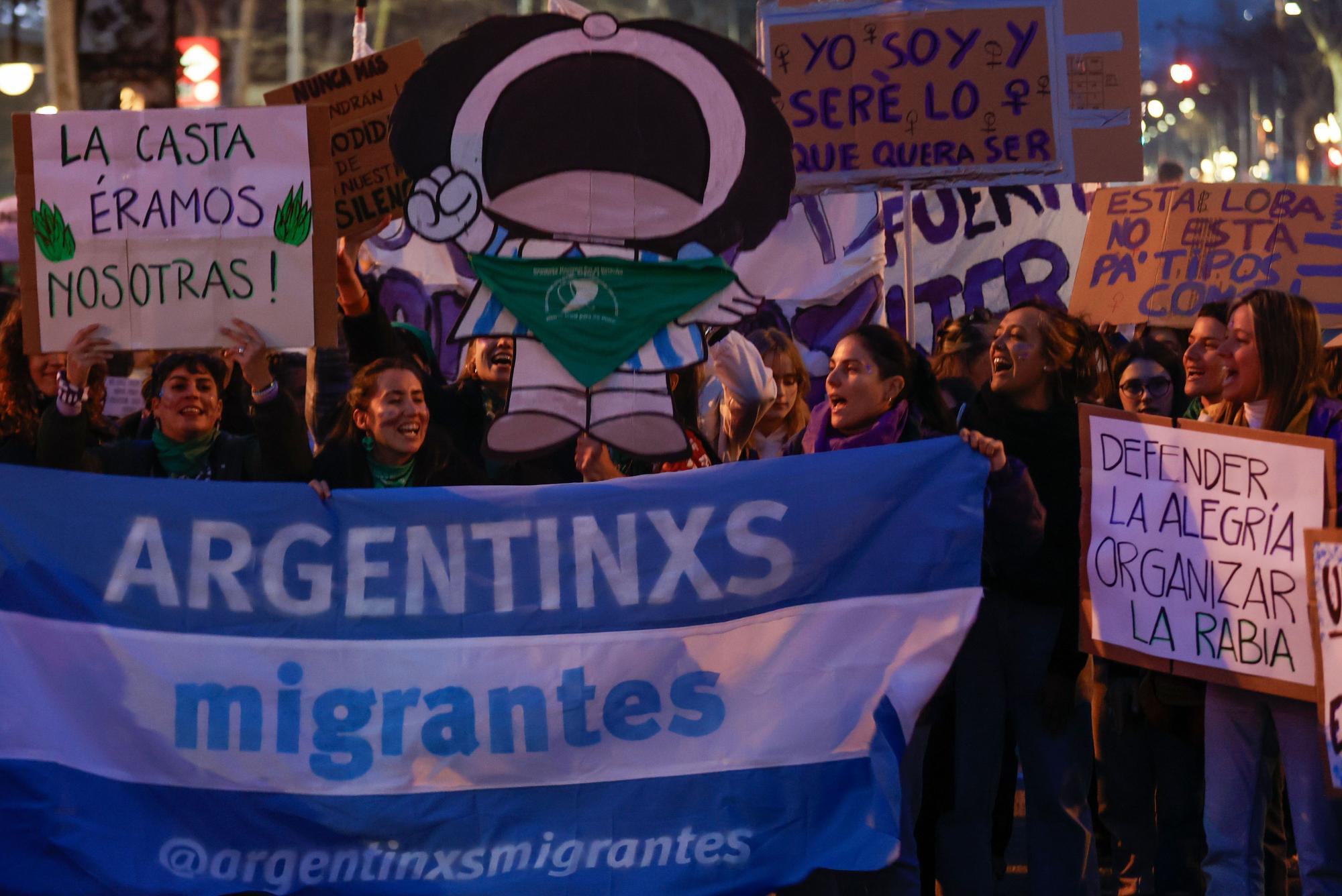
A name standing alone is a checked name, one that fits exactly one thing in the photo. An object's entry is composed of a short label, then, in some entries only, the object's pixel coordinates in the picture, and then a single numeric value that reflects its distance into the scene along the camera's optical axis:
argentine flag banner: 8.41
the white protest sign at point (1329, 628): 7.99
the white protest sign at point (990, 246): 18.17
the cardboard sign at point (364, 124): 11.58
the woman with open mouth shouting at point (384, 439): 9.54
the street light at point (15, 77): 36.19
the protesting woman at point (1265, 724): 8.22
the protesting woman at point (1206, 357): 9.20
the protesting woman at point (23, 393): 9.89
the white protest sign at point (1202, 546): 8.41
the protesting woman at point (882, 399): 9.29
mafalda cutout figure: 9.19
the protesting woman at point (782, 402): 11.87
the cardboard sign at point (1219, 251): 12.63
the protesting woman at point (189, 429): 9.22
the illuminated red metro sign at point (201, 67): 35.44
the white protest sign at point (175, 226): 9.48
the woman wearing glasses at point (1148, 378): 11.54
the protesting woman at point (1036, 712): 9.17
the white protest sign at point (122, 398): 15.49
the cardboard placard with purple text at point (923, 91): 12.18
